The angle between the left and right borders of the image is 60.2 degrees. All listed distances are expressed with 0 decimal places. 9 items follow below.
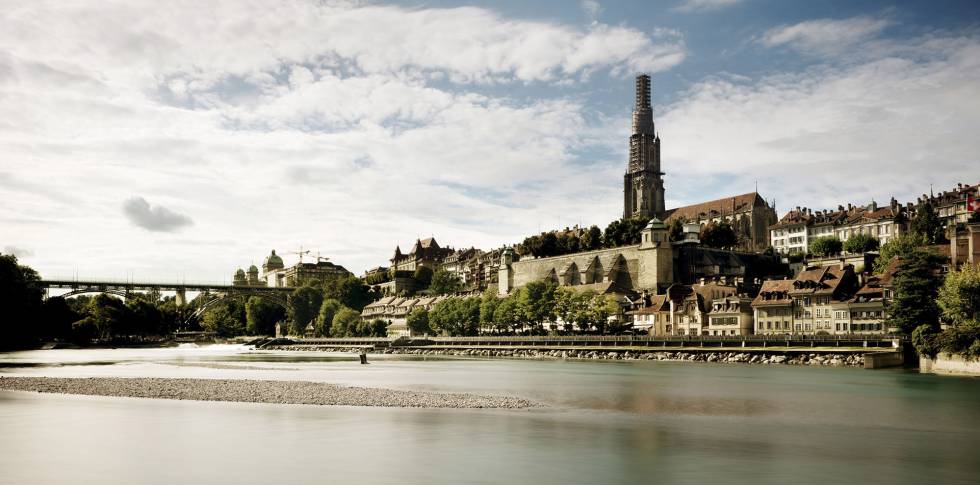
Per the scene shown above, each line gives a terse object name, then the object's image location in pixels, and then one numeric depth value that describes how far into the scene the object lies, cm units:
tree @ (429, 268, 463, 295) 18225
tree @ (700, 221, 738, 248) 14438
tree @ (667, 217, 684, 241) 14612
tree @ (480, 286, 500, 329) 12250
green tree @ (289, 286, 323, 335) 18700
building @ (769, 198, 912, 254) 13450
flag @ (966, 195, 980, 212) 11228
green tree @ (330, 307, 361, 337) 15831
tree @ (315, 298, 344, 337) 17150
